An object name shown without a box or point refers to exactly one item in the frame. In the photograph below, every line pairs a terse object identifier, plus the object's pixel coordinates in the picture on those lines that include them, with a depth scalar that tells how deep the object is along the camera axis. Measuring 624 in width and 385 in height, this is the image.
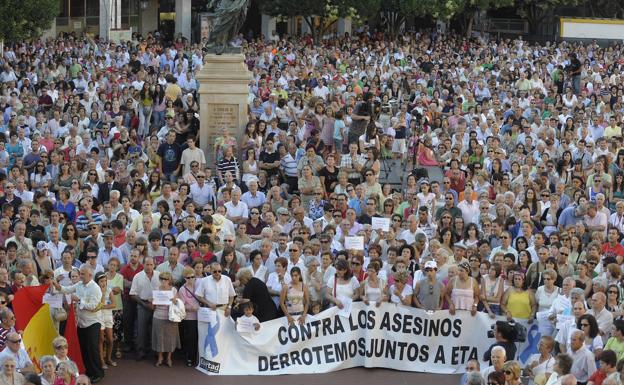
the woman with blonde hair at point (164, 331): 17.34
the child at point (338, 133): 25.70
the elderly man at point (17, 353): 14.83
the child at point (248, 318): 17.08
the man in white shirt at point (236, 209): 21.19
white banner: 17.27
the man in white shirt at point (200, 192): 22.19
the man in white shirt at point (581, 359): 15.16
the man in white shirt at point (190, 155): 23.62
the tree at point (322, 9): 50.91
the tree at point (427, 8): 52.69
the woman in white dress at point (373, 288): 17.39
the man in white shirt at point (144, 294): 17.55
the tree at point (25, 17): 35.94
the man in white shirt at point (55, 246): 18.70
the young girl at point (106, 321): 17.02
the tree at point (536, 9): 60.72
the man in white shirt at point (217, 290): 17.20
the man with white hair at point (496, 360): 14.59
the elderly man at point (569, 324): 15.75
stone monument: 25.12
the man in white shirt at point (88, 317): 16.80
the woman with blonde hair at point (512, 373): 14.21
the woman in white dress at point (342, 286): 17.50
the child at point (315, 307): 17.42
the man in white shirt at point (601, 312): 16.06
